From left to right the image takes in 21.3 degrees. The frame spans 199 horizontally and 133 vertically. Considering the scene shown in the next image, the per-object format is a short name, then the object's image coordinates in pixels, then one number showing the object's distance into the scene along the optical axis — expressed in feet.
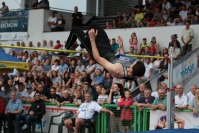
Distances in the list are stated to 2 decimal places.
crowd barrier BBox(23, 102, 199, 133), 41.73
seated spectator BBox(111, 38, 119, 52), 52.99
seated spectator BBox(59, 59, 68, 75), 59.92
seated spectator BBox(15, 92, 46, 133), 48.78
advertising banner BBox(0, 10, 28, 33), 76.33
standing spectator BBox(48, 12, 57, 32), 73.10
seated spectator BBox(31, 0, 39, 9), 76.34
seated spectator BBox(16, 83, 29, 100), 53.31
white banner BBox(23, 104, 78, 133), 49.11
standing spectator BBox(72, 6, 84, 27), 71.64
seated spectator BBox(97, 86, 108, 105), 46.44
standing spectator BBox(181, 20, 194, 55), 55.36
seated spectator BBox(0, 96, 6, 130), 50.76
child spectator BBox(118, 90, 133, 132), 43.21
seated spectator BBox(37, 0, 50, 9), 74.67
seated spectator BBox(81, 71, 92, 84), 54.29
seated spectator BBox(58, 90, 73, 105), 49.48
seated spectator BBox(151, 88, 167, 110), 40.86
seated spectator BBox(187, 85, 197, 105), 41.13
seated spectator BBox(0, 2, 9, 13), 79.00
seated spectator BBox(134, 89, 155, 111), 42.52
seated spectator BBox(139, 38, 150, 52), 57.69
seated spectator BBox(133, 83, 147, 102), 44.33
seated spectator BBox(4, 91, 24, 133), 50.08
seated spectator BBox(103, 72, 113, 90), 51.24
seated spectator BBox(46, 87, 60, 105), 50.41
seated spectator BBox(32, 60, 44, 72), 63.09
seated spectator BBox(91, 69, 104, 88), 52.31
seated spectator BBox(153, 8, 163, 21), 62.75
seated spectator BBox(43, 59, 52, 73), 62.80
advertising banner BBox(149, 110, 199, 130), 39.73
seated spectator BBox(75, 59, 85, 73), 58.23
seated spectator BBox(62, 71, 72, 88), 56.54
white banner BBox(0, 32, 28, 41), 75.92
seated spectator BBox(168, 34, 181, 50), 54.60
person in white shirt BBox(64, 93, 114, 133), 45.16
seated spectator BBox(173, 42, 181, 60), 53.42
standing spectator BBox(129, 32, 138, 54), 60.03
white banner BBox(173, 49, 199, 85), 47.92
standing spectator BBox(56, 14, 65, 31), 72.59
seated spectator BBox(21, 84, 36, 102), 51.48
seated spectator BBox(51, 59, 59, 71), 61.11
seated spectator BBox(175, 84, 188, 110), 40.98
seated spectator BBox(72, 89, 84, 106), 47.79
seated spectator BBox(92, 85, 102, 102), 48.16
